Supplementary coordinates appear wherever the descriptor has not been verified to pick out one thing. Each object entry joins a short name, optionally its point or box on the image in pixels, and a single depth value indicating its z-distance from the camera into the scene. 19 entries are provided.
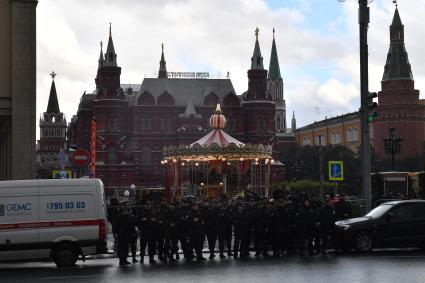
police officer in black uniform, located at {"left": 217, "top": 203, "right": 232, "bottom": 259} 20.94
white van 18.09
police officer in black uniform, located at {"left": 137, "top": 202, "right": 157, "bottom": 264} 20.12
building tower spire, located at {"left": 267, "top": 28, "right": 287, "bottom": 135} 180.62
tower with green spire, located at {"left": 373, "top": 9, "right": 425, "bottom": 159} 117.56
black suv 20.31
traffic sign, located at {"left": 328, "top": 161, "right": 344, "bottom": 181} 25.52
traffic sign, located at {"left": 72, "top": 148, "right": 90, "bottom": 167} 23.98
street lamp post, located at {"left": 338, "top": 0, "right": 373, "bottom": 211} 22.89
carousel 36.91
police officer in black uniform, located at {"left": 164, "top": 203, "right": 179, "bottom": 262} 20.25
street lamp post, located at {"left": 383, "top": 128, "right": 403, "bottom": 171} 41.69
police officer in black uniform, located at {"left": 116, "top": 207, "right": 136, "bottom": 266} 19.38
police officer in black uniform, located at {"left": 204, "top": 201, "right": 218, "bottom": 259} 20.83
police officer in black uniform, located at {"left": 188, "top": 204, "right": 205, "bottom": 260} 20.33
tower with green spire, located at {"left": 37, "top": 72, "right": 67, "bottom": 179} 151.00
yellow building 140.25
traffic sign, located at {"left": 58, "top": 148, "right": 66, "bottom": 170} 26.88
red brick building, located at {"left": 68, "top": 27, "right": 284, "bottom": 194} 98.88
